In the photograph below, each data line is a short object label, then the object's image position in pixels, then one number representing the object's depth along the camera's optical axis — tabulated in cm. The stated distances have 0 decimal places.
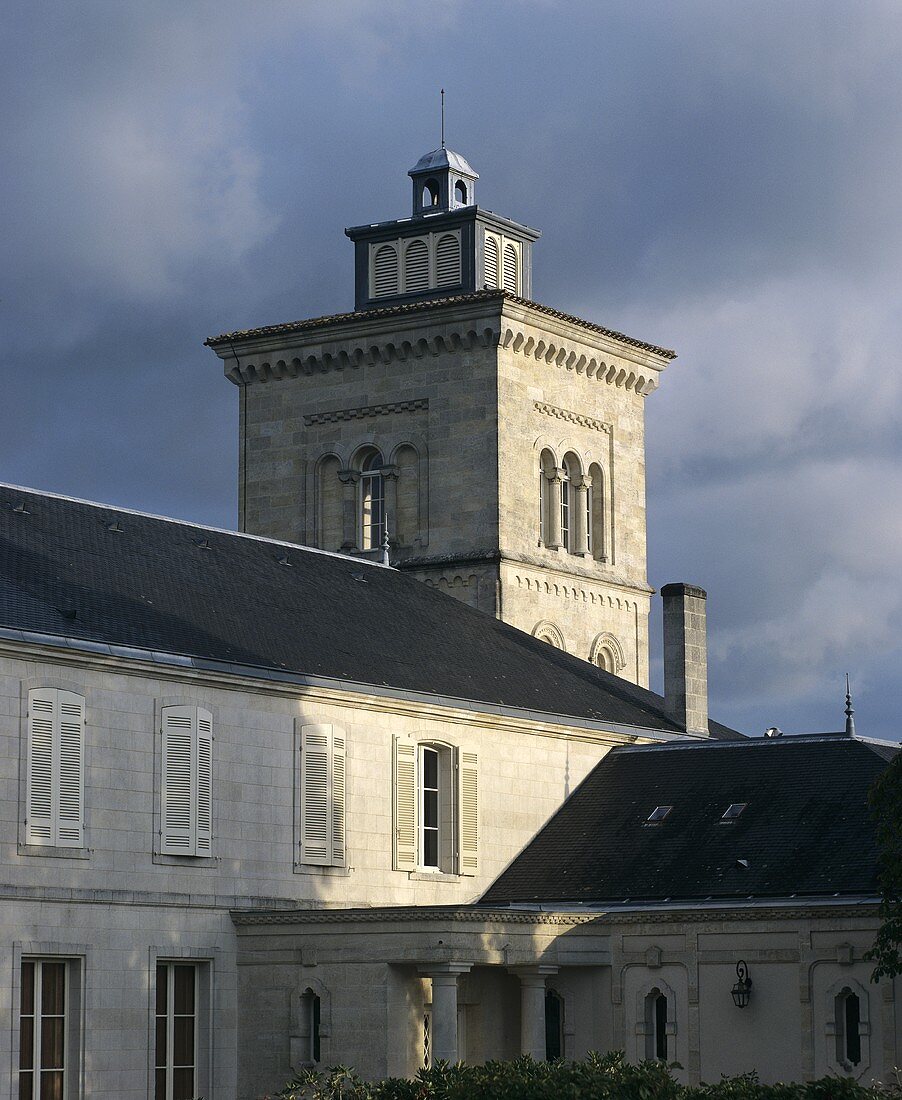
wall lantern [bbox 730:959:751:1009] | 4184
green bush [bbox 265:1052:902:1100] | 2831
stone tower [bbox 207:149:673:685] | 6225
